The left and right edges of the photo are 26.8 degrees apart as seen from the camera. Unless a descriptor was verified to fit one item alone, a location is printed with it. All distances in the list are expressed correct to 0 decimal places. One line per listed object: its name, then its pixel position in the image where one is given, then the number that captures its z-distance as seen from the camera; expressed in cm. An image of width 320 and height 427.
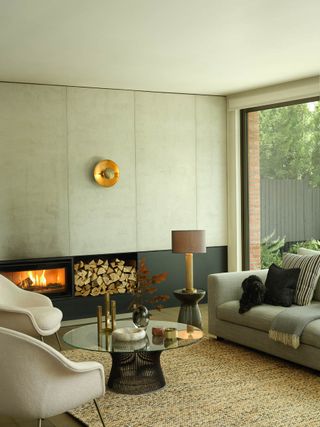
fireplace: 703
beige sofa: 511
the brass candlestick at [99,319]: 497
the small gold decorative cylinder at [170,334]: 476
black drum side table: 661
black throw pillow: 581
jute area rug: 424
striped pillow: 582
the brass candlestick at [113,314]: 505
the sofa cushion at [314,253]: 597
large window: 754
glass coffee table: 465
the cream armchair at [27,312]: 521
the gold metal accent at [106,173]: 749
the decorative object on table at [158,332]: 485
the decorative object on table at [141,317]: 502
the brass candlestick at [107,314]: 504
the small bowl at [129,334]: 466
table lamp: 664
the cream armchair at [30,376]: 353
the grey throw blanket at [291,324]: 517
